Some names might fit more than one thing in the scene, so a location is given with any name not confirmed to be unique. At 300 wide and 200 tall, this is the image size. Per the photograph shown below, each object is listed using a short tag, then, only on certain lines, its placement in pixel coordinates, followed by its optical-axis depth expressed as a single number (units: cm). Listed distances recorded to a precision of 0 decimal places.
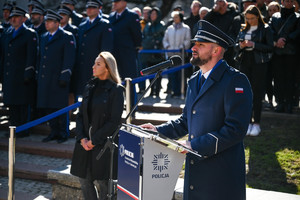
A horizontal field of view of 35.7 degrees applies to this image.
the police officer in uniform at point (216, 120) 318
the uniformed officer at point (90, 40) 800
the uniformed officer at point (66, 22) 880
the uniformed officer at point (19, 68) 852
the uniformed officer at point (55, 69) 794
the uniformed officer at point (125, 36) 836
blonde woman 517
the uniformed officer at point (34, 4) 1007
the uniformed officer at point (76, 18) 1021
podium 325
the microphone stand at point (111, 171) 383
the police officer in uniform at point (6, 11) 1160
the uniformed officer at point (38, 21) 933
